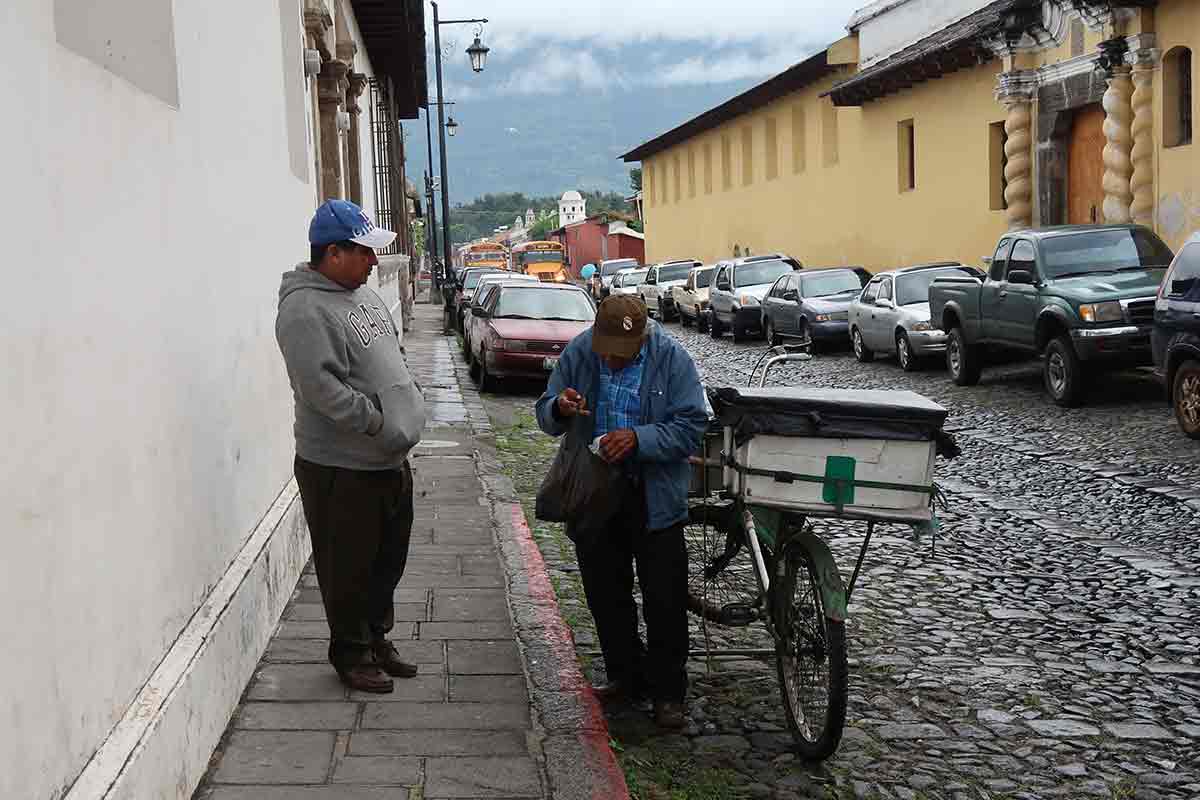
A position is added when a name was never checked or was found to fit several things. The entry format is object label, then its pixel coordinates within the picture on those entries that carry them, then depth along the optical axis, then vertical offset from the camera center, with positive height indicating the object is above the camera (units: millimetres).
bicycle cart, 4723 -760
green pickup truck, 14203 -619
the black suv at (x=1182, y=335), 11695 -778
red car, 18547 -805
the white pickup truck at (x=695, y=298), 33312 -899
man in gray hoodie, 5062 -533
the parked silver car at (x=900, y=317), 19734 -934
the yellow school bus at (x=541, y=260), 66188 +256
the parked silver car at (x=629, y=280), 45469 -577
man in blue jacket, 5074 -647
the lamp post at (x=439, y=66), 38781 +5330
